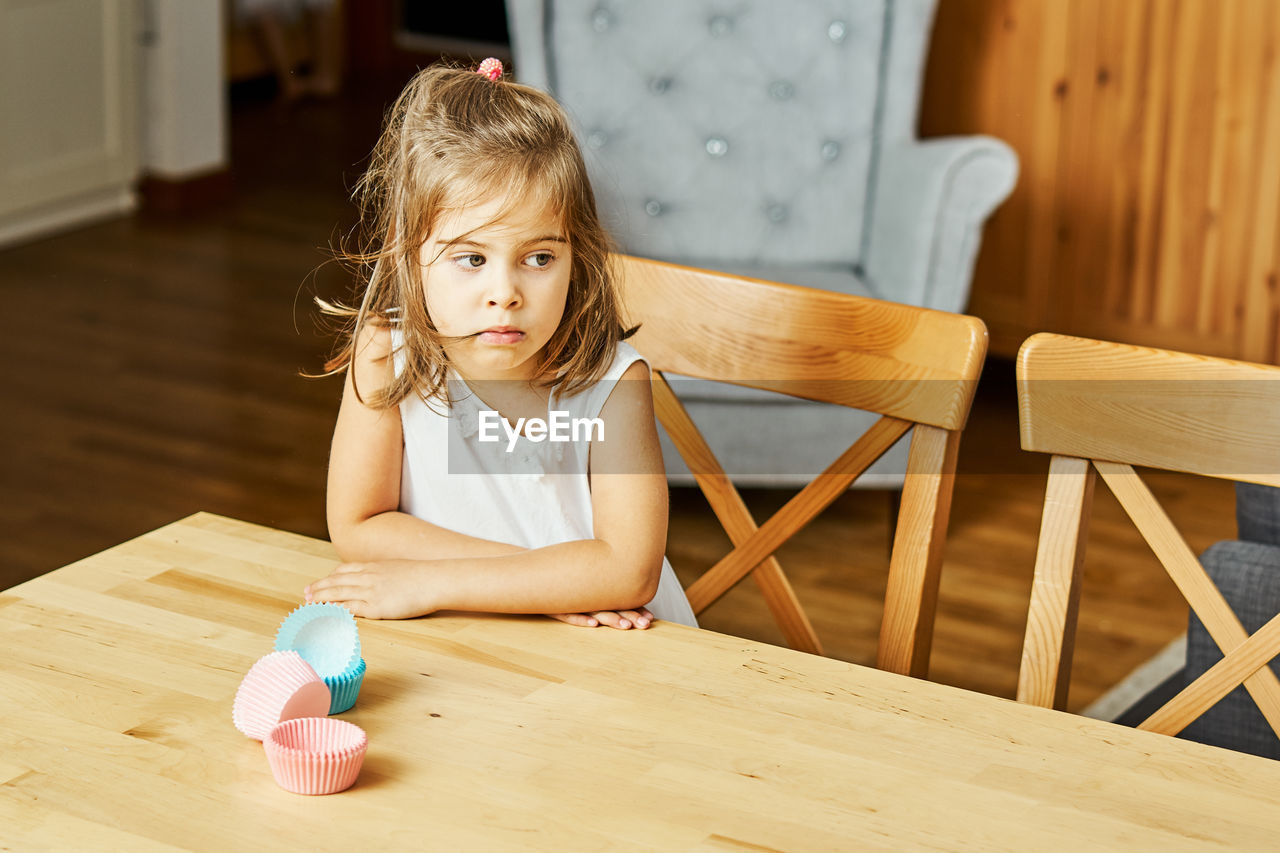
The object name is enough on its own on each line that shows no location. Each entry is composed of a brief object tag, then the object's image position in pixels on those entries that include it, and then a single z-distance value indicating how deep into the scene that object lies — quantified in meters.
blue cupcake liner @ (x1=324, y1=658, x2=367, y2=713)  2.26
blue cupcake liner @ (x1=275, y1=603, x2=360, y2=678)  2.30
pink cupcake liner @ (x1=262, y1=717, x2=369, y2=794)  2.15
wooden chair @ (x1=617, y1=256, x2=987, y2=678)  2.63
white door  6.98
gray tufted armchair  5.19
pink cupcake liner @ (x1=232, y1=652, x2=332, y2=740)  2.21
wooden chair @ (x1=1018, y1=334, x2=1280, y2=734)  2.48
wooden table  2.14
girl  2.47
